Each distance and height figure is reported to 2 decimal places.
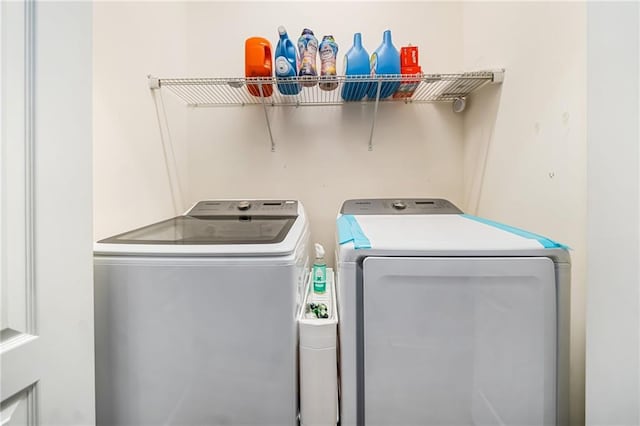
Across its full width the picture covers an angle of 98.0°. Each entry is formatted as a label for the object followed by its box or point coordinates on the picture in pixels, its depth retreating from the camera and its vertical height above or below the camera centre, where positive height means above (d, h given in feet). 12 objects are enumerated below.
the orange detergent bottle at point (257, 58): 4.66 +2.58
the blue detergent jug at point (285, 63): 4.59 +2.46
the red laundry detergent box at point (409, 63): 4.93 +2.62
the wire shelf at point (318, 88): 4.62 +2.30
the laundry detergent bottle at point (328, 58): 4.75 +2.64
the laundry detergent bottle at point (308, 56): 4.66 +2.63
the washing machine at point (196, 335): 2.52 -1.14
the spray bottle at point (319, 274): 3.79 -0.90
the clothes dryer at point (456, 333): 2.50 -1.12
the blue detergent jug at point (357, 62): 4.86 +2.61
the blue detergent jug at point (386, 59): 4.73 +2.58
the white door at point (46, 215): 1.63 -0.03
